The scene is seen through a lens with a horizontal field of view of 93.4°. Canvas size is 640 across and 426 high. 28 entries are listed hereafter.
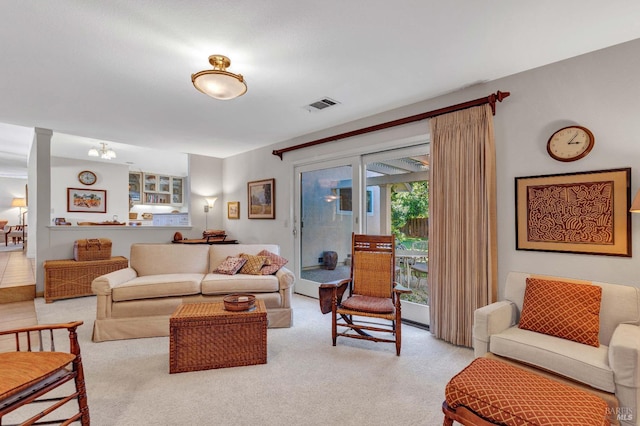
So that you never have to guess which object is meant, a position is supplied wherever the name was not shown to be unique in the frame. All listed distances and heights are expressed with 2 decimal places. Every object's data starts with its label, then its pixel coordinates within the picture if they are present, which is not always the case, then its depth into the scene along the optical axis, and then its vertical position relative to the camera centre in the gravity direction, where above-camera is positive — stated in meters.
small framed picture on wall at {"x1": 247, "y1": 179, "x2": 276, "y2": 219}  5.22 +0.27
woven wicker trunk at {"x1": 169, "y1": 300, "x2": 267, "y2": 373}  2.34 -1.00
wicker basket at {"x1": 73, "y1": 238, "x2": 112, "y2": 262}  4.50 -0.53
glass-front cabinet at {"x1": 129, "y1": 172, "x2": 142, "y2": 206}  8.52 +0.74
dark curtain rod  2.75 +1.04
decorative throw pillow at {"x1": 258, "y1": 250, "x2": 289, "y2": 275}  3.63 -0.62
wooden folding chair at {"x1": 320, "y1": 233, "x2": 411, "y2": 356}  2.72 -0.81
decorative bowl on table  2.53 -0.76
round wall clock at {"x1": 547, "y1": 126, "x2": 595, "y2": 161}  2.34 +0.55
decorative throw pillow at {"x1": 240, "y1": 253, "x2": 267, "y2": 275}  3.62 -0.62
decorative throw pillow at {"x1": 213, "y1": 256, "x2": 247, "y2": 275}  3.60 -0.63
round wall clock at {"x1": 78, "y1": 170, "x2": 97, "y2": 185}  7.09 +0.88
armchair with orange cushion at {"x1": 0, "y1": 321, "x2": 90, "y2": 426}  1.32 -0.75
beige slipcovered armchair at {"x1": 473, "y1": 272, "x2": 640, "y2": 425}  1.57 -0.84
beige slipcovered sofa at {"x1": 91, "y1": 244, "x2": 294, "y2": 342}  2.96 -0.78
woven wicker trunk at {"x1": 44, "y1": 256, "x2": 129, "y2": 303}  4.20 -0.88
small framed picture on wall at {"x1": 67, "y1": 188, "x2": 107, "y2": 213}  7.00 +0.34
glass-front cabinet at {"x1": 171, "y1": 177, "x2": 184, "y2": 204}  9.40 +0.76
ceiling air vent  3.42 +1.27
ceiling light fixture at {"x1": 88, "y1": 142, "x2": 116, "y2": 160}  5.48 +1.16
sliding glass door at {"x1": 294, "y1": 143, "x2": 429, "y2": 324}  3.58 -0.02
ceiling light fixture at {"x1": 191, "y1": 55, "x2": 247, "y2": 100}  2.28 +1.03
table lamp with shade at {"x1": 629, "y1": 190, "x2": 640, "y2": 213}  1.85 +0.04
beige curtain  2.77 -0.08
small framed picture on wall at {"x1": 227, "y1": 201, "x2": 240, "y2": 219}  6.05 +0.07
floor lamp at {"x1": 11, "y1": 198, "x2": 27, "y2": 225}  9.62 +0.41
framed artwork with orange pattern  2.21 -0.01
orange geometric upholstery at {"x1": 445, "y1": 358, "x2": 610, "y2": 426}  1.25 -0.84
